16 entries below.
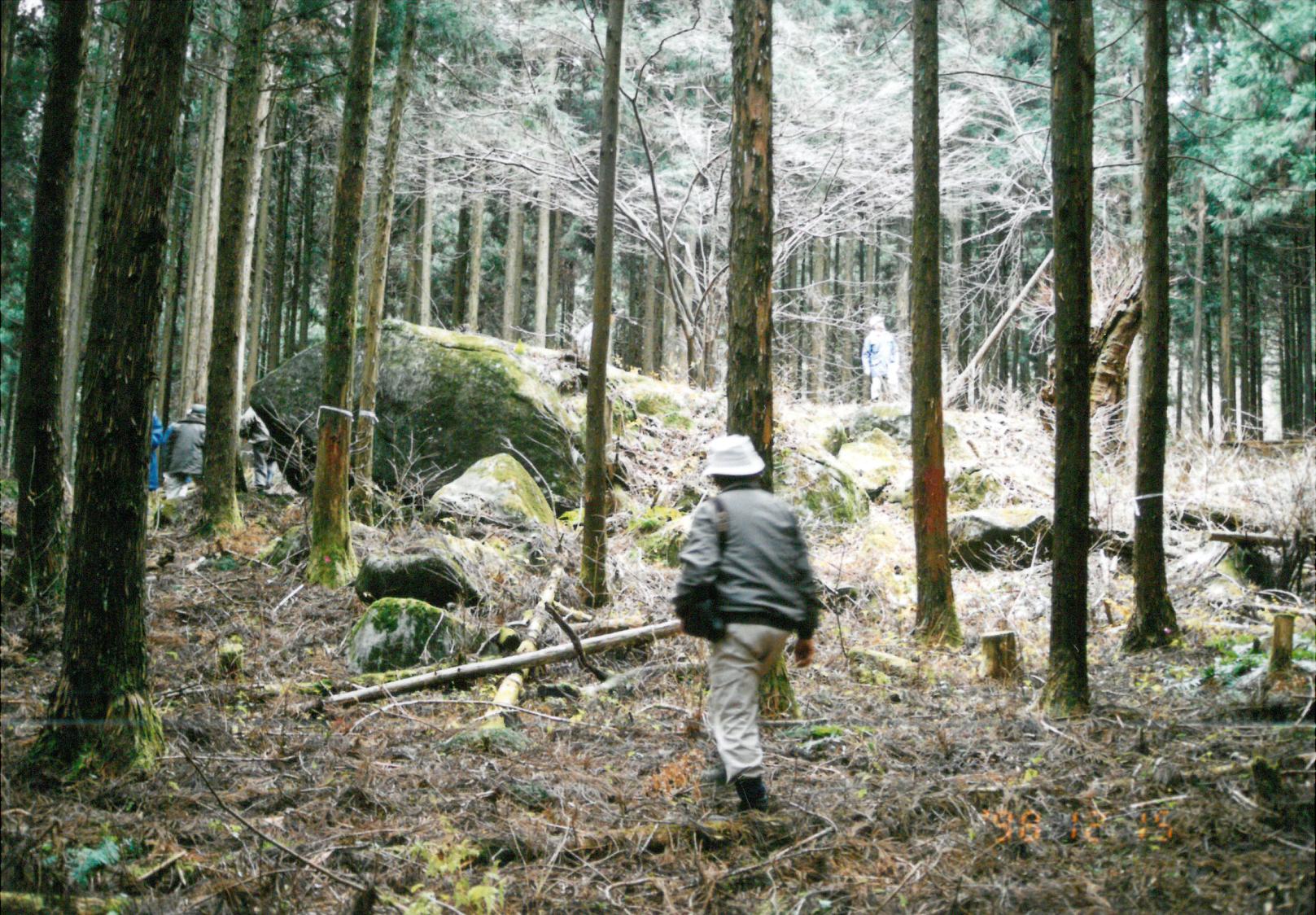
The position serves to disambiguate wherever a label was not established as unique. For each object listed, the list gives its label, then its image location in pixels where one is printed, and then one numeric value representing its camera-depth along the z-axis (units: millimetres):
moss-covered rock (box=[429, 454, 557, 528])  10945
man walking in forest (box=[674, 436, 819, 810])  4812
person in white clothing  19250
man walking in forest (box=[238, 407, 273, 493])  13672
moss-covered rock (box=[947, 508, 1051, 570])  11281
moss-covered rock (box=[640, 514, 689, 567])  11086
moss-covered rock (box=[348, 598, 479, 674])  7621
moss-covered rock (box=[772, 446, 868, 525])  12914
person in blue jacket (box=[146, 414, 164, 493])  15703
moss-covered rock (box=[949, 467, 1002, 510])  13883
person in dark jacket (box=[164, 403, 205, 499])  14078
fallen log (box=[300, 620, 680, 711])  6645
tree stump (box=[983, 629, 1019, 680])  7535
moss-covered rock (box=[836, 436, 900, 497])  15109
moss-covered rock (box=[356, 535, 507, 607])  8586
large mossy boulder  12477
